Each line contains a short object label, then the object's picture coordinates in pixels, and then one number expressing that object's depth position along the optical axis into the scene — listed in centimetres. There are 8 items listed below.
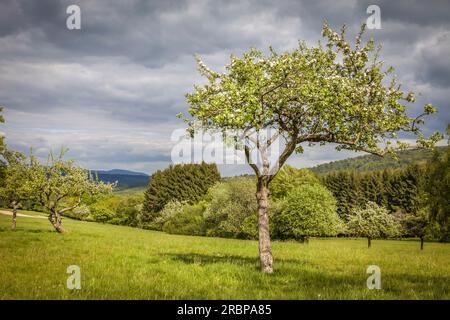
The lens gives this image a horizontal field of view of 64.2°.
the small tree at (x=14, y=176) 3756
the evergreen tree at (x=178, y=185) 11644
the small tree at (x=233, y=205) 6556
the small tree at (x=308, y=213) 5572
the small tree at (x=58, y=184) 3656
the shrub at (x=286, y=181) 7359
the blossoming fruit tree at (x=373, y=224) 5422
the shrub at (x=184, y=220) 8076
